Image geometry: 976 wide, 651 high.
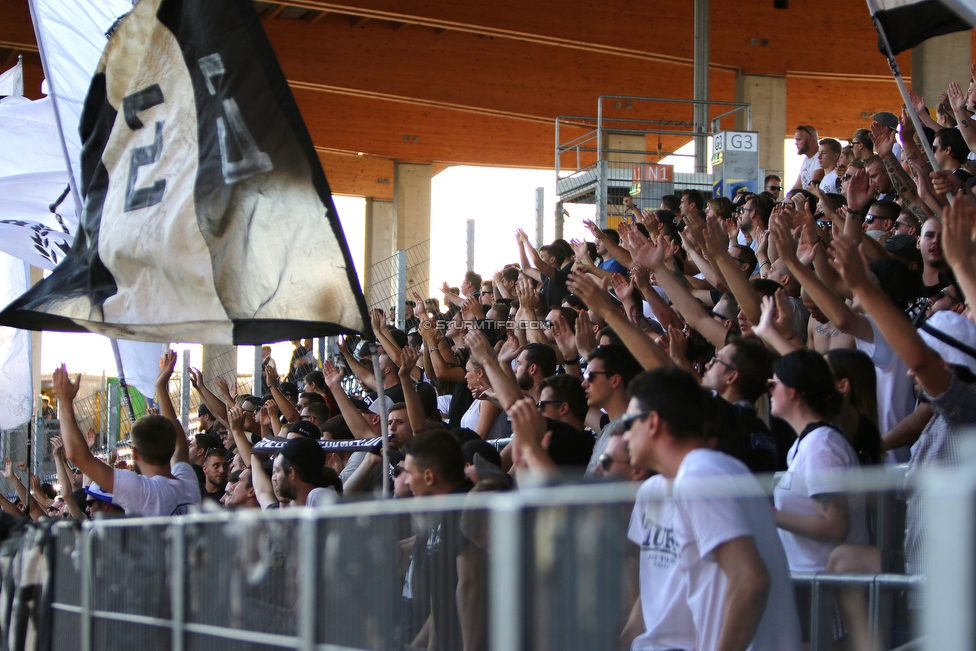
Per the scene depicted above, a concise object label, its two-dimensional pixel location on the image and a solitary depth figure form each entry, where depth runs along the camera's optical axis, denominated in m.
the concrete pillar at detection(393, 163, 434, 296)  27.92
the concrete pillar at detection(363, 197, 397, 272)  30.79
